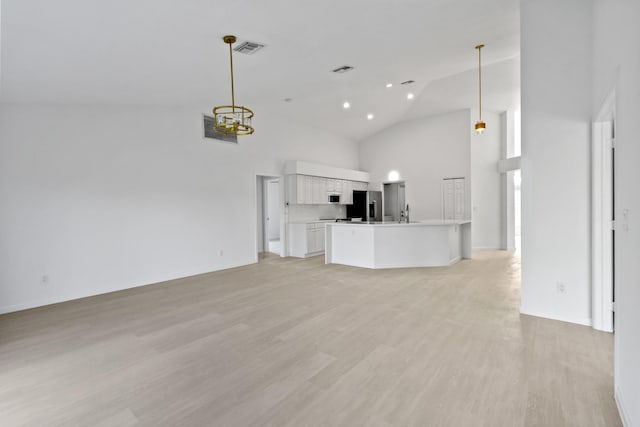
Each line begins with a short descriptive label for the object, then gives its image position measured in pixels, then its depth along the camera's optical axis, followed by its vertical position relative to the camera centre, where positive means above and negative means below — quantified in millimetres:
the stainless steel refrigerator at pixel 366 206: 9797 +36
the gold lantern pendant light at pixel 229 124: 3461 +984
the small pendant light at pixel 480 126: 5480 +1424
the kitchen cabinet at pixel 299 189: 7820 +493
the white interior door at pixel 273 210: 11480 -68
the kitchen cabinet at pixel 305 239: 7852 -804
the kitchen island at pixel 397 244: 6199 -770
